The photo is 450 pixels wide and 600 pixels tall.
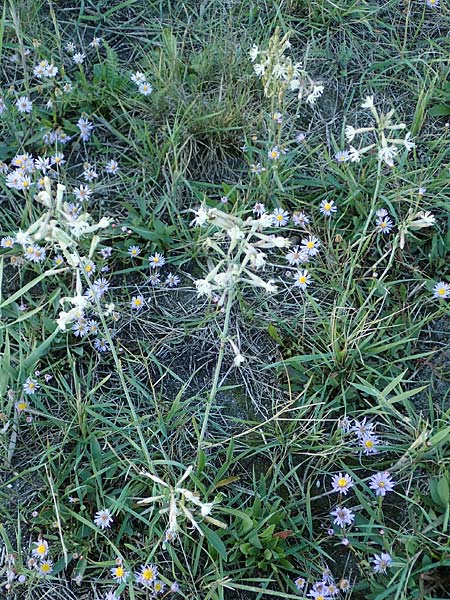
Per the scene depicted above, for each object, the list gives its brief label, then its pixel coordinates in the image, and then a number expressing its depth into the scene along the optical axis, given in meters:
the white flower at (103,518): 0.62
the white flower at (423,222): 0.62
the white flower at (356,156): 0.68
